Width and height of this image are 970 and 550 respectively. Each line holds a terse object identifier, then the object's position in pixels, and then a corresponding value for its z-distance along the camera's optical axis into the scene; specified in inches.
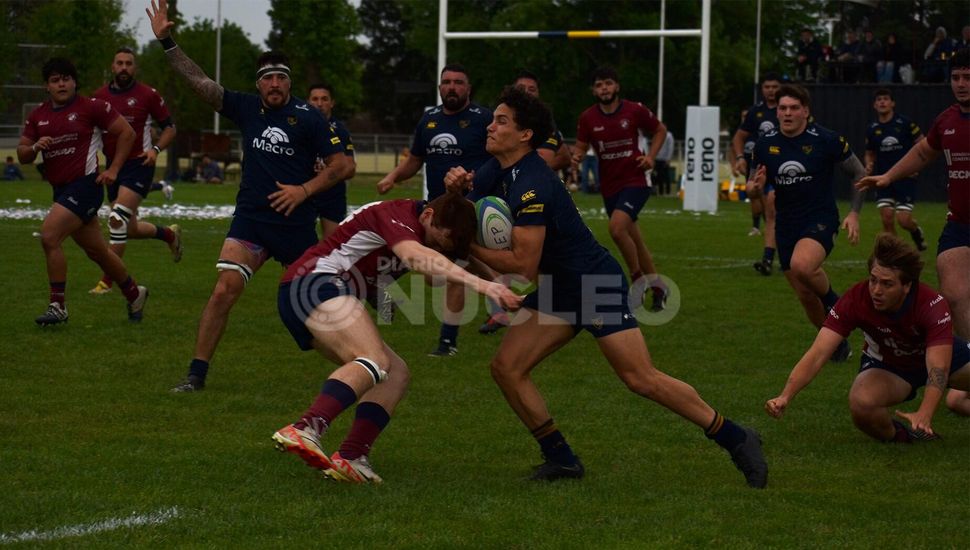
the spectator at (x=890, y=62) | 1448.1
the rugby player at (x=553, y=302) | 265.4
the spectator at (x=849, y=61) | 1464.1
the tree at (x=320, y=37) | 2458.2
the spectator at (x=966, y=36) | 1159.7
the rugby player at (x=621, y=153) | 546.3
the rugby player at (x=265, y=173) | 366.9
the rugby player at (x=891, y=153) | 749.3
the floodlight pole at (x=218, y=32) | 2170.3
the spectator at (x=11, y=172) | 1546.5
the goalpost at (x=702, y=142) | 1027.3
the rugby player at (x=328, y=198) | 525.0
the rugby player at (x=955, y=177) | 373.7
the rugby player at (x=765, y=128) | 667.3
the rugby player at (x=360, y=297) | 256.5
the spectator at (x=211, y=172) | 1688.0
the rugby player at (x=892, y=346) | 282.5
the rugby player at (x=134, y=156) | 550.3
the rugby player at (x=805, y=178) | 424.5
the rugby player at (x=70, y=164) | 460.8
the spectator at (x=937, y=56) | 1364.4
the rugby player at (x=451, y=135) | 462.3
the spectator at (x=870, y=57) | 1459.2
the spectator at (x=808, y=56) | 1492.4
